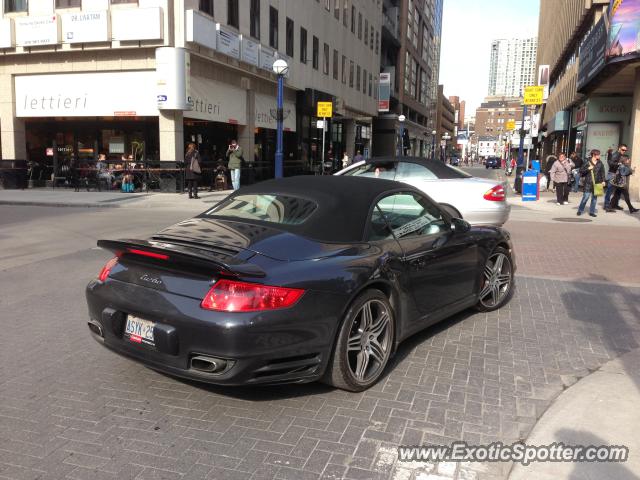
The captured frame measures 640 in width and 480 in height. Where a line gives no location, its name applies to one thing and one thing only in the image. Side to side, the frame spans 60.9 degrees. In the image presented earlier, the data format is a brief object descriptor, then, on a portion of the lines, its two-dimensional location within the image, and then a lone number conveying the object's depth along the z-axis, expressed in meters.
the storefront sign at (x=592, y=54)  20.80
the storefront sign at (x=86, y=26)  20.42
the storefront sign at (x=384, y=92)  51.72
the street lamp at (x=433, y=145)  89.44
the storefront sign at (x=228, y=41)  22.11
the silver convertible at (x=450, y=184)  10.23
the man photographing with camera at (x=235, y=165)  20.89
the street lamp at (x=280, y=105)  19.17
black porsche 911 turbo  3.34
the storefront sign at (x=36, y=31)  21.17
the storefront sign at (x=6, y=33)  21.97
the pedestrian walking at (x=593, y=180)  14.91
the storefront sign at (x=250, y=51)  24.08
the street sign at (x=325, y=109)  24.12
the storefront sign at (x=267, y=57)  25.73
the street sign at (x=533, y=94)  23.75
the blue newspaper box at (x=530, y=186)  20.75
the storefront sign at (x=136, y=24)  19.81
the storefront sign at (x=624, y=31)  18.25
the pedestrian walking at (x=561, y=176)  18.88
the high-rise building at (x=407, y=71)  58.38
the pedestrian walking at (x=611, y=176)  16.88
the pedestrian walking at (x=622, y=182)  15.98
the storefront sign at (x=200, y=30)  20.23
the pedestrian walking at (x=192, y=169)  19.23
